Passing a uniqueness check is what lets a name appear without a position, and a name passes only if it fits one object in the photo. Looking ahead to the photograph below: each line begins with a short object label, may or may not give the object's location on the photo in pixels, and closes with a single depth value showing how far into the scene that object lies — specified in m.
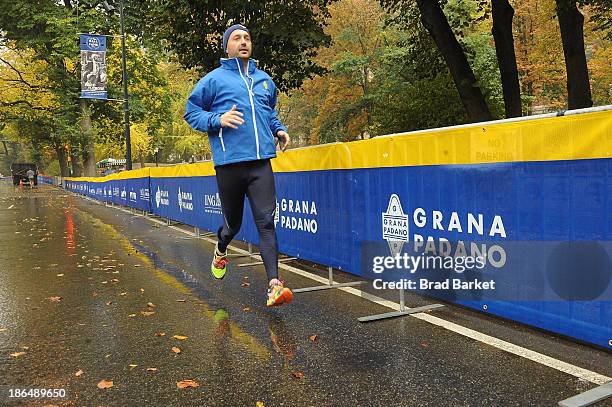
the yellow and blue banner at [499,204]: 3.38
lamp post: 26.72
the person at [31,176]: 61.59
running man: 4.51
